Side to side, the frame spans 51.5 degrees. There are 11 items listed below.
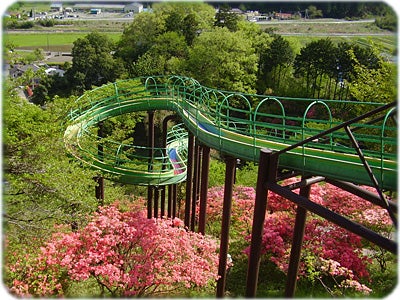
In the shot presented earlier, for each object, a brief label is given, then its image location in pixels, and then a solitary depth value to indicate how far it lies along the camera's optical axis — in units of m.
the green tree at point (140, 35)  35.34
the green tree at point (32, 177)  6.81
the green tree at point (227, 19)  33.56
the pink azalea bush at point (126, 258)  7.39
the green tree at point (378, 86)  14.53
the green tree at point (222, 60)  27.92
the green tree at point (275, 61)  30.02
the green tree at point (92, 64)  34.25
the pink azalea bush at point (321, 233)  9.63
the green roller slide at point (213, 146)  5.73
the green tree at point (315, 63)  27.39
